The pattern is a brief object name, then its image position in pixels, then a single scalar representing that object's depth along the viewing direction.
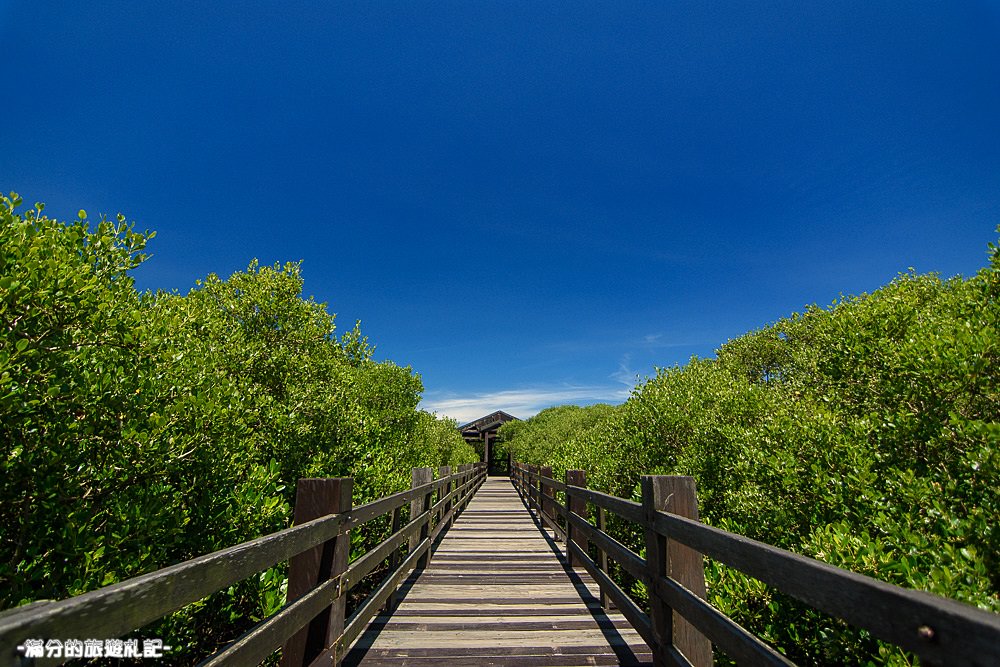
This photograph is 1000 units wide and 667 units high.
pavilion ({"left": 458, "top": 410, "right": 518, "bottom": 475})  46.78
